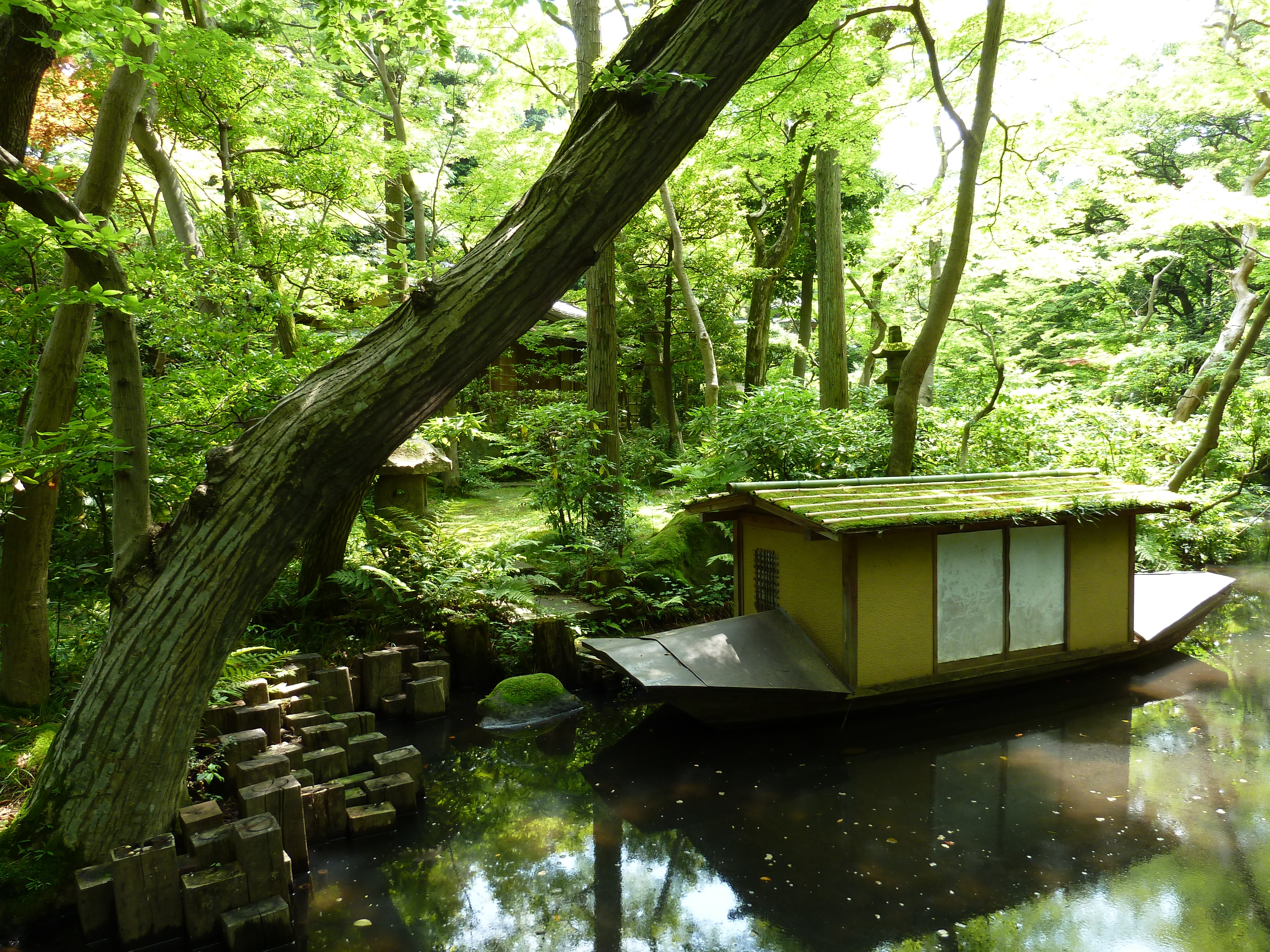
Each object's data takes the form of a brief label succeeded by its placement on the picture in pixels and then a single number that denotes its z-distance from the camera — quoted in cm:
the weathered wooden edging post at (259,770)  498
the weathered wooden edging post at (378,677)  755
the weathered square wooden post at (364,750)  598
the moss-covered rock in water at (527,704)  761
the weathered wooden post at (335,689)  683
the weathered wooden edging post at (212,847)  422
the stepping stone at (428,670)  766
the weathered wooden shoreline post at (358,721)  630
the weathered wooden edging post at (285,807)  463
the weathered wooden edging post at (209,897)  410
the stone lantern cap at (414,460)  997
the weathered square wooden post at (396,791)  551
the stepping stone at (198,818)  440
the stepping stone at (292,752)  541
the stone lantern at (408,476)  1004
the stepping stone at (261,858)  420
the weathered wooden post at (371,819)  529
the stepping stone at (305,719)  604
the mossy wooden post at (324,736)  588
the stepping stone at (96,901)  397
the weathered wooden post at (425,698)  753
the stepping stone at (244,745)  523
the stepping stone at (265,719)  573
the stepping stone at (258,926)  405
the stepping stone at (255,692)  608
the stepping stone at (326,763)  552
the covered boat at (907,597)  700
